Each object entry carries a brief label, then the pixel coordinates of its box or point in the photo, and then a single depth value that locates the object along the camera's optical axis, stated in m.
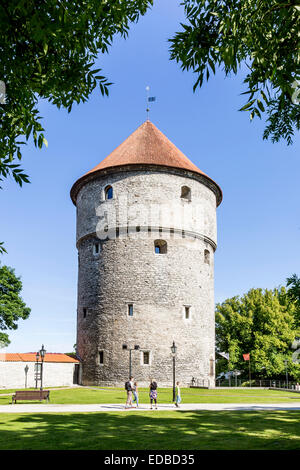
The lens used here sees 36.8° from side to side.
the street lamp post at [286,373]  37.73
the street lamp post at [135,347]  27.33
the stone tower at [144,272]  27.64
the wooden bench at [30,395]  16.98
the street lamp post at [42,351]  20.62
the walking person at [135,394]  16.19
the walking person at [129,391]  15.73
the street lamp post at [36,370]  25.27
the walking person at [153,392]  14.80
